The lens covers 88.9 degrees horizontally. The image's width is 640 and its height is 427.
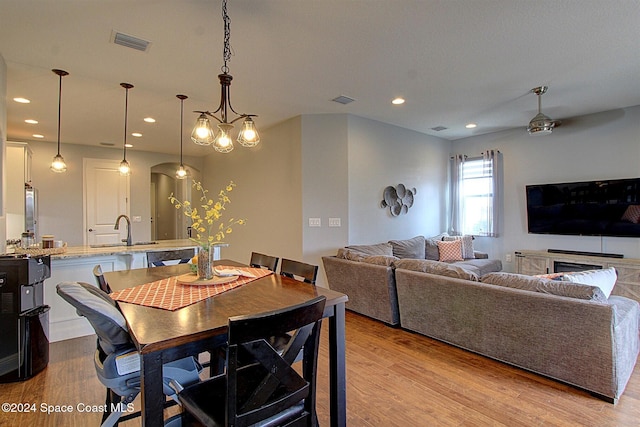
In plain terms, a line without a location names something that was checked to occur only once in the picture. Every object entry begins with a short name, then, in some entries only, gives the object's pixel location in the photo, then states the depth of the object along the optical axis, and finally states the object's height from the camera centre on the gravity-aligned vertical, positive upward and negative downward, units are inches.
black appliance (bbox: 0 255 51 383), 100.4 -32.2
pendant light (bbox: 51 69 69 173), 138.6 +22.4
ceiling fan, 160.2 +43.6
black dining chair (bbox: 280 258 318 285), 89.4 -16.1
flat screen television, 175.3 +2.6
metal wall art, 208.6 +10.0
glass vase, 88.8 -13.6
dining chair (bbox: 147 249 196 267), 119.1 -15.3
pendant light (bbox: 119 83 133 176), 139.2 +55.9
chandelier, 88.3 +24.7
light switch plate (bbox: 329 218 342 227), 187.6 -4.5
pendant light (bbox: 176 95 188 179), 158.7 +24.3
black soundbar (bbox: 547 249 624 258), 178.8 -23.7
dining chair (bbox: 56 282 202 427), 55.3 -25.7
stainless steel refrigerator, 188.1 +5.7
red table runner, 69.6 -18.4
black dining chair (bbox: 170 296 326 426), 46.1 -28.0
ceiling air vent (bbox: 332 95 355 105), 158.2 +56.9
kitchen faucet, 153.0 -10.4
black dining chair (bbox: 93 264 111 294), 80.5 -16.4
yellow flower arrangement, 87.3 -3.1
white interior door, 258.2 +13.4
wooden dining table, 49.2 -18.9
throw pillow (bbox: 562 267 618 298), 99.7 -20.6
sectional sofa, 88.7 -33.6
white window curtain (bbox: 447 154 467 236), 248.8 +10.9
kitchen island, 130.5 -22.8
